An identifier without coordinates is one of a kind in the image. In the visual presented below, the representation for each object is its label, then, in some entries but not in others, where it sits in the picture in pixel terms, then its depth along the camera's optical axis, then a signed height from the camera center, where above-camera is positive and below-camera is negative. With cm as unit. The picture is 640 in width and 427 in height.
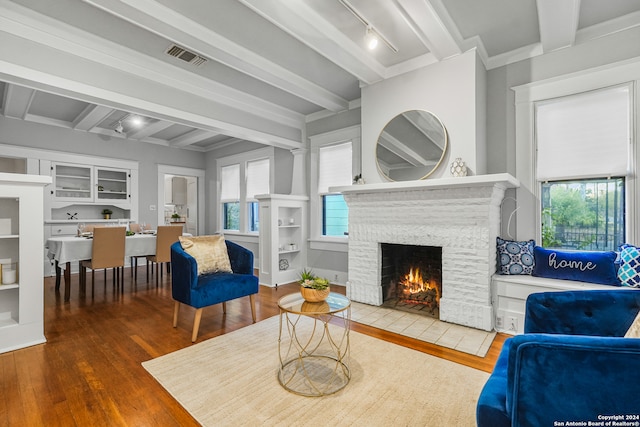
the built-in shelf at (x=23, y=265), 262 -48
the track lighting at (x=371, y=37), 280 +162
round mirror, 338 +77
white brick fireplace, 298 -18
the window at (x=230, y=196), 689 +37
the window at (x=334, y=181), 476 +50
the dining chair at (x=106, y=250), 405 -51
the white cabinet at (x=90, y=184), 569 +54
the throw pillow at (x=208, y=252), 312 -41
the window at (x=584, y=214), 285 -1
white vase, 310 +45
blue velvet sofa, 97 -56
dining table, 389 -51
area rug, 174 -116
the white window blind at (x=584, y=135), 279 +74
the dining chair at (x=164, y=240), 471 -44
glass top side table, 203 -115
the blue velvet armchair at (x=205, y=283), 279 -68
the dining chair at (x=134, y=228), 554 -29
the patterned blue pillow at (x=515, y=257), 304 -44
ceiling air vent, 309 +164
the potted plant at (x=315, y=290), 220 -55
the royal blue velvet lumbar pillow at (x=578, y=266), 262 -47
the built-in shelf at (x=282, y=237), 479 -41
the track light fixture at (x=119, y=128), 552 +153
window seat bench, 276 -78
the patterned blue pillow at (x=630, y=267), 248 -44
